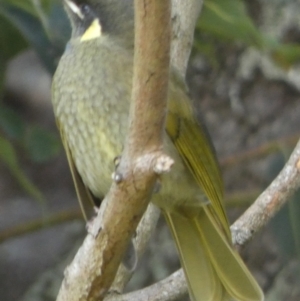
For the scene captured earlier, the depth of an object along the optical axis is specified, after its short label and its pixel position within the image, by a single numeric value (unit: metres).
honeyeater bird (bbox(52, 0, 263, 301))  4.27
